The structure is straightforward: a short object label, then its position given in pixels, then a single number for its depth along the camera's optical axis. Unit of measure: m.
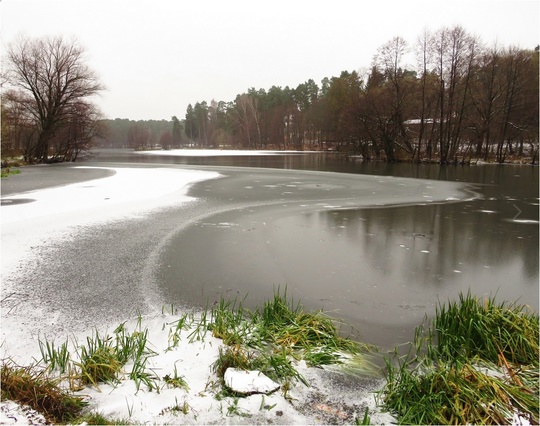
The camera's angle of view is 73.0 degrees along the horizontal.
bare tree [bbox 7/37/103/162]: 34.16
